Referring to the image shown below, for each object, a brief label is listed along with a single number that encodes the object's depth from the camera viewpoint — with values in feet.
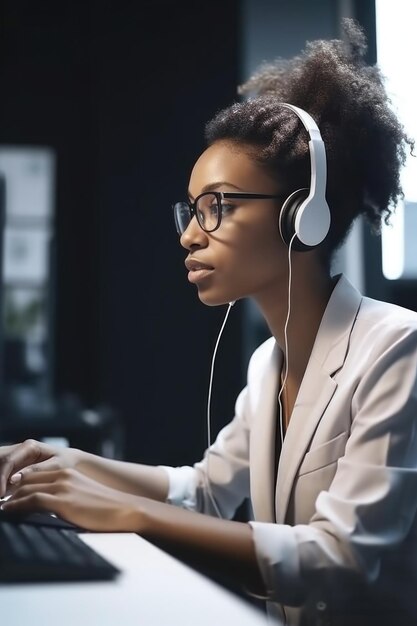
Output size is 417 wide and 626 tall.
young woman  4.84
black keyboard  4.20
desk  3.88
